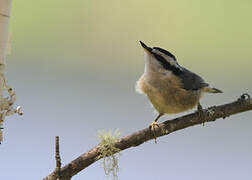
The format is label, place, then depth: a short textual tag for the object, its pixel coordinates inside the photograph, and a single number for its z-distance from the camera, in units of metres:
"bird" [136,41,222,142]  4.69
